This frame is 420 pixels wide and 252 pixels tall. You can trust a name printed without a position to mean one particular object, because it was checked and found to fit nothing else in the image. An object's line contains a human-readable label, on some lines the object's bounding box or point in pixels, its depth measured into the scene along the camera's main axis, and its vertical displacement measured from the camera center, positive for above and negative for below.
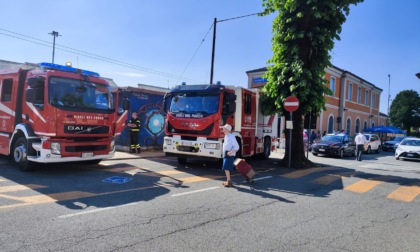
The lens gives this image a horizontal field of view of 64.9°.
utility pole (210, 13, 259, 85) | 20.38 +5.04
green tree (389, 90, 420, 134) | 60.50 +4.92
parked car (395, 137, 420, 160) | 20.39 -0.75
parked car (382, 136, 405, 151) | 30.30 -0.73
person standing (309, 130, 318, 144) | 26.41 -0.33
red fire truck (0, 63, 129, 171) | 8.80 +0.19
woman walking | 8.64 -0.58
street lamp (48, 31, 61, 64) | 48.44 +12.96
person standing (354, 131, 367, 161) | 18.53 -0.58
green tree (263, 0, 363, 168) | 12.85 +3.24
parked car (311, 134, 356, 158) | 19.88 -0.70
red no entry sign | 12.58 +1.13
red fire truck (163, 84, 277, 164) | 11.06 +0.35
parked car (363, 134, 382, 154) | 25.13 -0.61
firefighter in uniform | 15.09 -0.31
